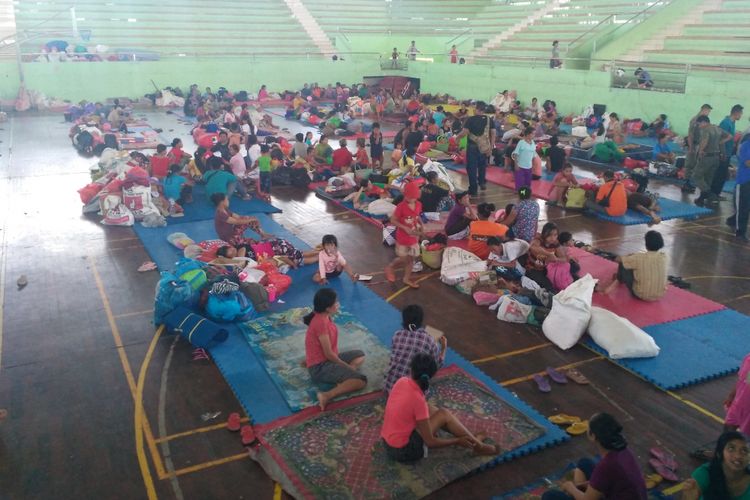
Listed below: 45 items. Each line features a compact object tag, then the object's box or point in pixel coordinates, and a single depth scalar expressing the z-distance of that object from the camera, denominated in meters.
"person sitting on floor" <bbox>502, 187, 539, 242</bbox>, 8.95
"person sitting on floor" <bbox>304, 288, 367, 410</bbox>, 5.63
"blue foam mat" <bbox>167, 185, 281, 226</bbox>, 11.12
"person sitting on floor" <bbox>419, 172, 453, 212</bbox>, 11.30
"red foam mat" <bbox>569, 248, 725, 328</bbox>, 7.43
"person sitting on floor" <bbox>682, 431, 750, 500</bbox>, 3.79
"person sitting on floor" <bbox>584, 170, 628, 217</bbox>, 11.20
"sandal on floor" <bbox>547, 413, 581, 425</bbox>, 5.48
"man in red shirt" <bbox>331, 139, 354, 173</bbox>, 14.20
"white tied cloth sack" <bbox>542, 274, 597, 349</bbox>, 6.78
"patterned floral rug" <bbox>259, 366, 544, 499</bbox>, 4.65
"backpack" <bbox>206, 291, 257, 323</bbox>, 7.10
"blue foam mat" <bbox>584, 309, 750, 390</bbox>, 6.20
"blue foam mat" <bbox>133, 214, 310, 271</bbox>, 9.30
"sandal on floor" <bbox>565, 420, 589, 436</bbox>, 5.34
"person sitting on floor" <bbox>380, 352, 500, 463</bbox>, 4.60
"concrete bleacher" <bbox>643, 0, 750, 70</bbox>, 19.70
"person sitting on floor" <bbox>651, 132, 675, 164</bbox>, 15.26
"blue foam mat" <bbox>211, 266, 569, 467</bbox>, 5.47
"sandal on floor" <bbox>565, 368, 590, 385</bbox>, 6.13
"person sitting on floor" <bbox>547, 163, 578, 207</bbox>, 11.90
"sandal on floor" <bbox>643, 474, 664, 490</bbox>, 4.73
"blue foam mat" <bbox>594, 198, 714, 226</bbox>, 11.16
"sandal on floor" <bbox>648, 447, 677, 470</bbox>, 4.93
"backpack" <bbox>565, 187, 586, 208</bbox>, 11.76
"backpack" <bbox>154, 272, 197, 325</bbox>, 7.01
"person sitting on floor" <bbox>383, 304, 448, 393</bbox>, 5.27
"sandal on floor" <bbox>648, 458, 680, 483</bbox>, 4.79
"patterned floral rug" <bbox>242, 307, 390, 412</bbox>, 5.89
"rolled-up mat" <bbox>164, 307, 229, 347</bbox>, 6.61
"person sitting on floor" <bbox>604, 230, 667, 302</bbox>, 7.69
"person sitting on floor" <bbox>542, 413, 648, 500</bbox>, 3.77
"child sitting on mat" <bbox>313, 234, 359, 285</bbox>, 8.22
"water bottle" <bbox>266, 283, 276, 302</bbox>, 7.79
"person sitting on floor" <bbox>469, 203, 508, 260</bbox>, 8.78
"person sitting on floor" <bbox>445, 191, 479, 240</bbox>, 9.46
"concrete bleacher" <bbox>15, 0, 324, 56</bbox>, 29.03
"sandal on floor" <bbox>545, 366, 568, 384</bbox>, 6.13
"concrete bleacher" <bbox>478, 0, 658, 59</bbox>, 24.88
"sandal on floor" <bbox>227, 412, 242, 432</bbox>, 5.37
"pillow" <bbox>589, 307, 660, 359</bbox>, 6.48
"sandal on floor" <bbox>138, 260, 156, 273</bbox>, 8.83
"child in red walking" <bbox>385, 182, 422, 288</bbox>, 8.34
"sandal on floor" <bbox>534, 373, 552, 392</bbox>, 5.98
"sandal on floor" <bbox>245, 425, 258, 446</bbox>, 5.18
